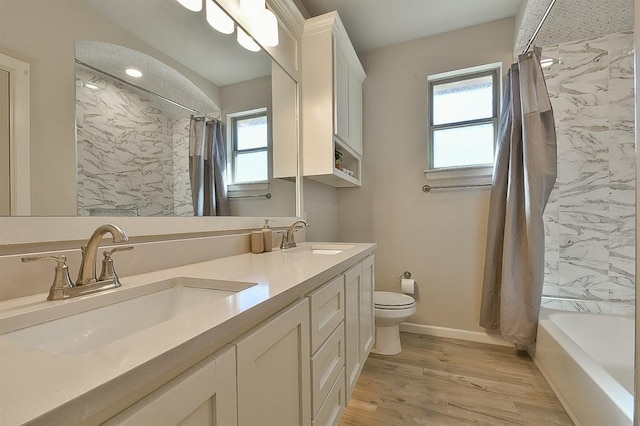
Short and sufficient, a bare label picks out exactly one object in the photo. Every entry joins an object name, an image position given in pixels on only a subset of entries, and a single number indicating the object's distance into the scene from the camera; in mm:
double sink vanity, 328
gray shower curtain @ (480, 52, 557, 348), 1866
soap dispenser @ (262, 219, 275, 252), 1497
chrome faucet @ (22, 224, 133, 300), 629
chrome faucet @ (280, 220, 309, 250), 1665
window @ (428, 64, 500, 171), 2340
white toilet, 1991
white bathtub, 1139
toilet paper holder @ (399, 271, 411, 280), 2475
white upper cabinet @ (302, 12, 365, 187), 1931
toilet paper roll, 2342
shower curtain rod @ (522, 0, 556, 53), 1679
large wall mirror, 705
